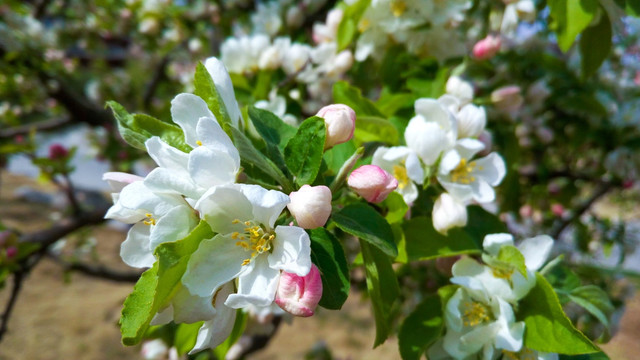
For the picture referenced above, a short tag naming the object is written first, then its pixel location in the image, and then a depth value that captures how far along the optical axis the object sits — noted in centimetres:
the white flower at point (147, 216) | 15
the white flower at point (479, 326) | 19
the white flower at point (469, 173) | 20
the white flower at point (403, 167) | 20
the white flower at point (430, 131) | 20
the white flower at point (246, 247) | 14
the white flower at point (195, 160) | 15
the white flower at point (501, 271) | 19
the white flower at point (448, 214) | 19
